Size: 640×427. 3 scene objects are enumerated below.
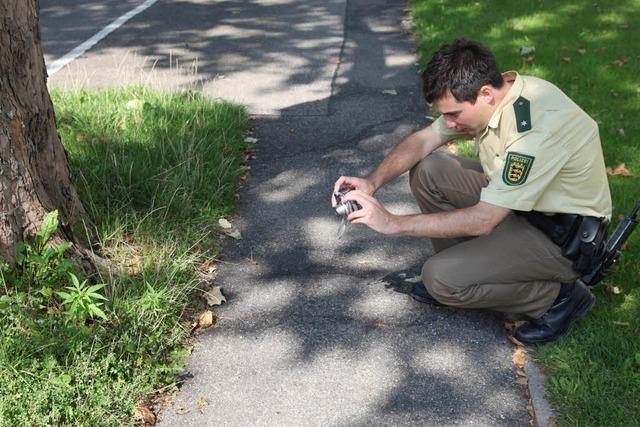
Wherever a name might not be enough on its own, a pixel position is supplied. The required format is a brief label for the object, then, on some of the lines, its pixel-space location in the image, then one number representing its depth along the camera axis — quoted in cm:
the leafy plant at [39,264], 313
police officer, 308
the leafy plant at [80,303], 295
